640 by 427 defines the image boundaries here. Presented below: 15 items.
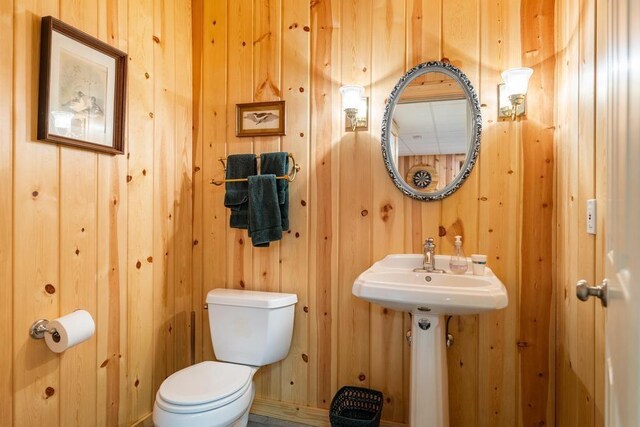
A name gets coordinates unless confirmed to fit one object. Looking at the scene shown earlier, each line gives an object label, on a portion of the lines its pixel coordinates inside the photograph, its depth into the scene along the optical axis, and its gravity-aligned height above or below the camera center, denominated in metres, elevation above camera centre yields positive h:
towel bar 1.94 +0.21
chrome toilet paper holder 1.31 -0.44
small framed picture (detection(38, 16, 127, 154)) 1.33 +0.52
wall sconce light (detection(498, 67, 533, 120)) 1.57 +0.56
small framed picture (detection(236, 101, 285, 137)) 2.04 +0.56
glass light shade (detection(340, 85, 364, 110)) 1.81 +0.61
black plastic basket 1.80 -0.99
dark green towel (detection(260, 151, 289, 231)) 1.92 +0.23
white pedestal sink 1.29 -0.34
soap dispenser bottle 1.64 -0.22
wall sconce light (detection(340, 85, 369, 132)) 1.82 +0.56
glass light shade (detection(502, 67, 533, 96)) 1.57 +0.61
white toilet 1.43 -0.74
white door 0.48 +0.00
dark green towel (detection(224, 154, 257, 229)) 1.97 +0.14
